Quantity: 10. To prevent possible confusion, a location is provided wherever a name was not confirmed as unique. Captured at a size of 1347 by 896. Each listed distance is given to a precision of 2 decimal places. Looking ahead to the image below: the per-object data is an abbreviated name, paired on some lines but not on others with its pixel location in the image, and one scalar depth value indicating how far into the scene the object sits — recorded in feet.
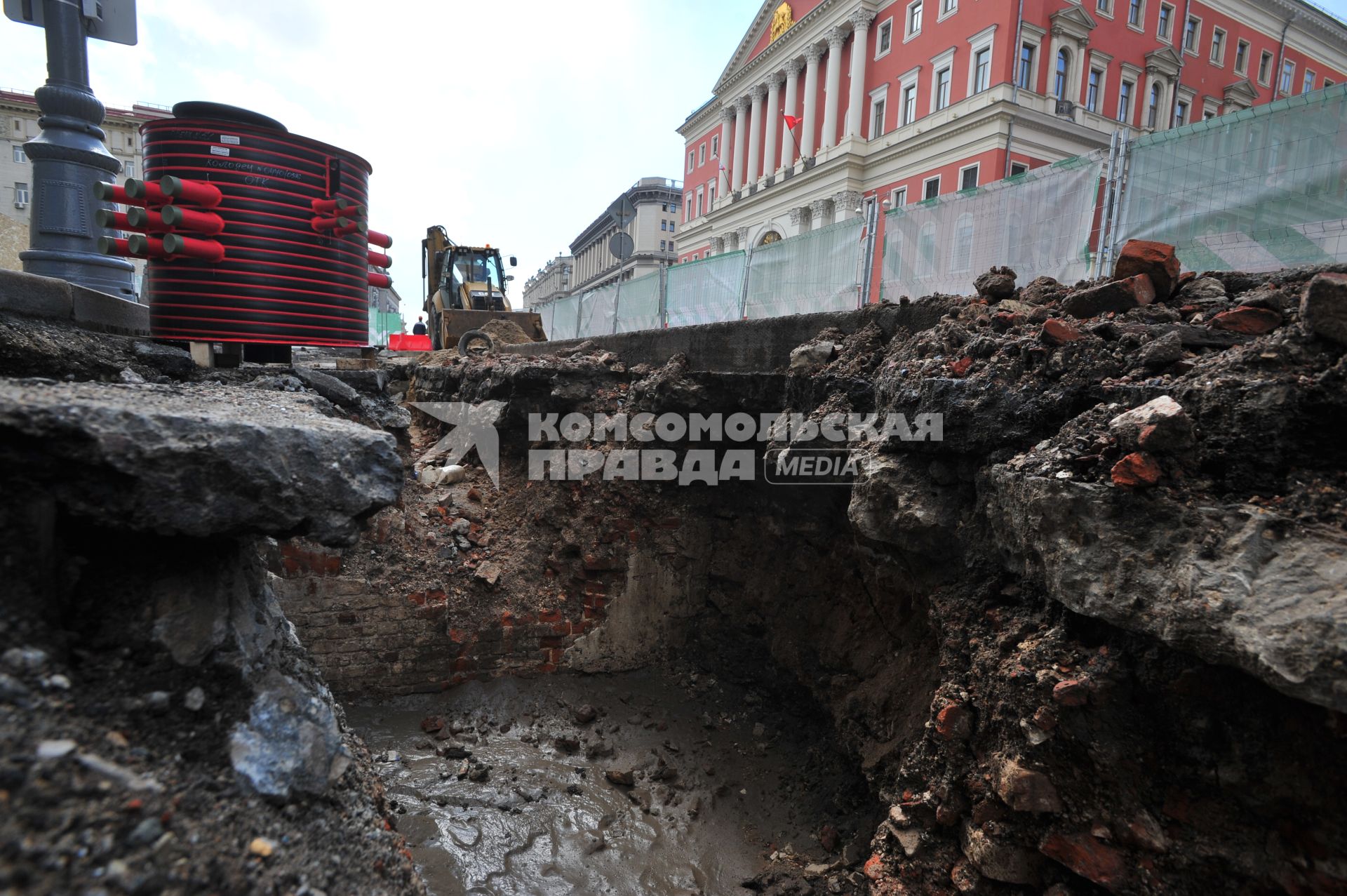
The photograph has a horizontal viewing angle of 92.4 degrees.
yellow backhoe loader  46.24
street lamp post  10.33
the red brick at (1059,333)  8.29
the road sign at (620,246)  32.45
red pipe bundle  9.45
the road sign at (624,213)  34.50
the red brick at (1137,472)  6.21
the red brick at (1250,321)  7.30
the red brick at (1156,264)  9.29
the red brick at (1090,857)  6.25
